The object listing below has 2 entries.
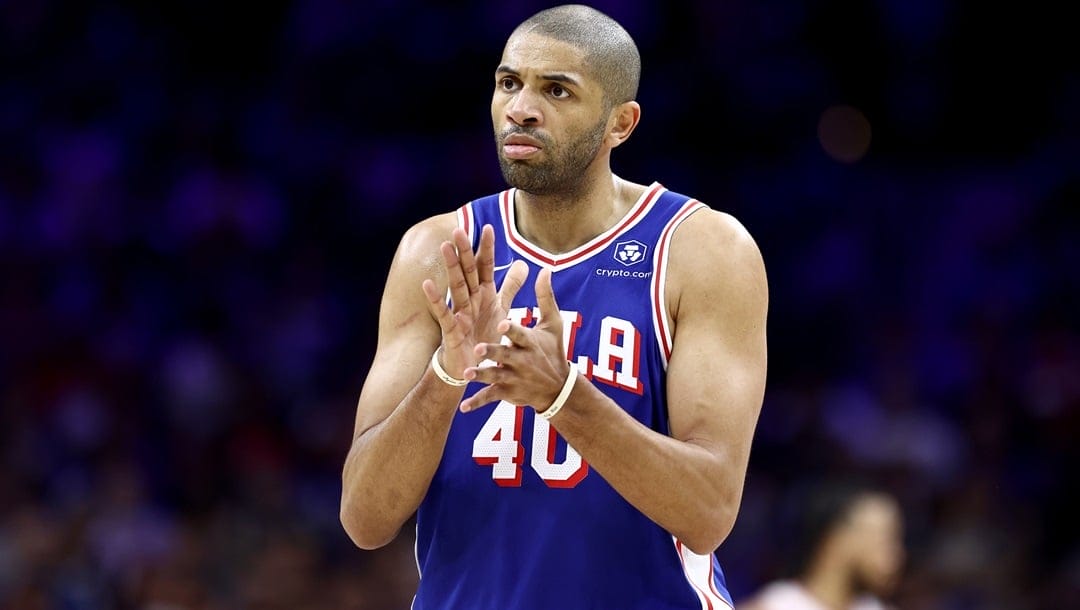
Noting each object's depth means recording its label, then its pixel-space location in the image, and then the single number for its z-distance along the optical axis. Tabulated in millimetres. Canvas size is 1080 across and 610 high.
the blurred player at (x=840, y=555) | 13977
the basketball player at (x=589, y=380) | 7730
